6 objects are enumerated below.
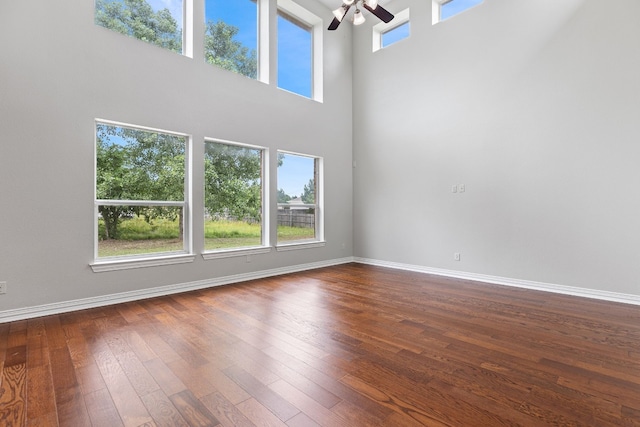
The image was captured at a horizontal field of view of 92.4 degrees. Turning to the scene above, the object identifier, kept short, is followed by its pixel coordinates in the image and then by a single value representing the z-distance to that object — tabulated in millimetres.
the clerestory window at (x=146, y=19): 3580
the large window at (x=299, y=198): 5258
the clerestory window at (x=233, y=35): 4480
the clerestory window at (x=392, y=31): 5473
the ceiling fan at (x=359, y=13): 3674
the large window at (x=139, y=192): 3516
